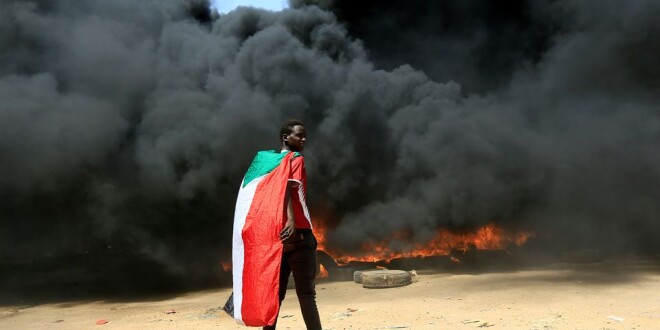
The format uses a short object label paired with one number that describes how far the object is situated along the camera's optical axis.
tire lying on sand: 7.00
